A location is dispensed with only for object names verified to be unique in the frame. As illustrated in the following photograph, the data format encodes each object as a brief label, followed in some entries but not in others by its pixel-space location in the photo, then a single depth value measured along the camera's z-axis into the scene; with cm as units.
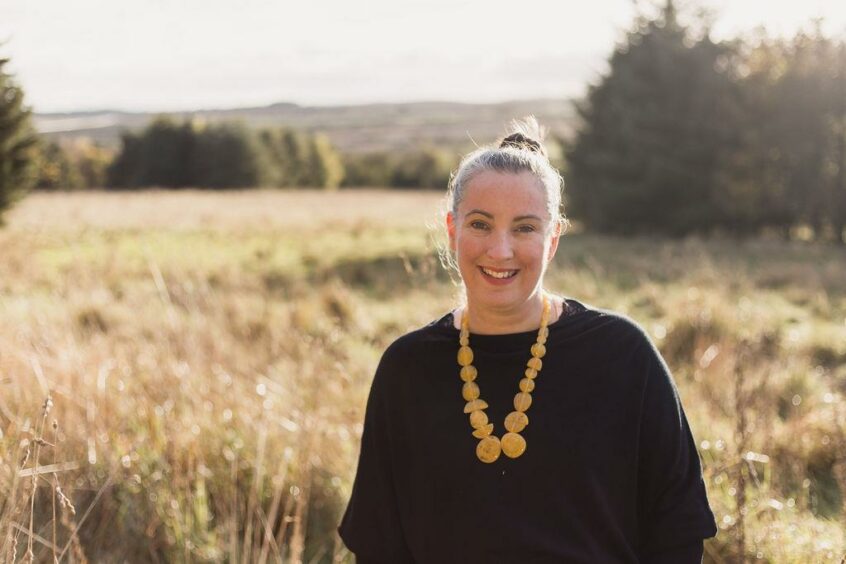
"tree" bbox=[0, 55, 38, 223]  1209
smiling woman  194
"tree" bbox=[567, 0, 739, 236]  1894
